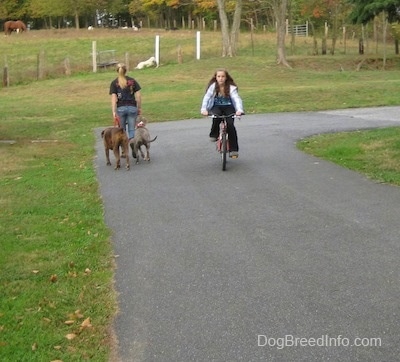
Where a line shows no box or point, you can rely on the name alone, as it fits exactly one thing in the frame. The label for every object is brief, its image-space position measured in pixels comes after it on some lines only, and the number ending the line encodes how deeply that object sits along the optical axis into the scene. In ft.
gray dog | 42.96
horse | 250.98
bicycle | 38.96
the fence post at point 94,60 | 142.31
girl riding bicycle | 39.70
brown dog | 41.32
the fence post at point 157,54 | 145.28
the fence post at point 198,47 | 148.15
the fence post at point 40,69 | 136.87
